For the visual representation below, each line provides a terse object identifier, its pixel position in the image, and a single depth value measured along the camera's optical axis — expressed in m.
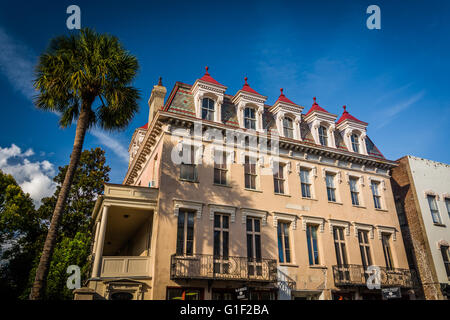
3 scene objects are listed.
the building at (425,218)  21.16
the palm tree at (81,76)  14.20
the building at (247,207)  15.62
